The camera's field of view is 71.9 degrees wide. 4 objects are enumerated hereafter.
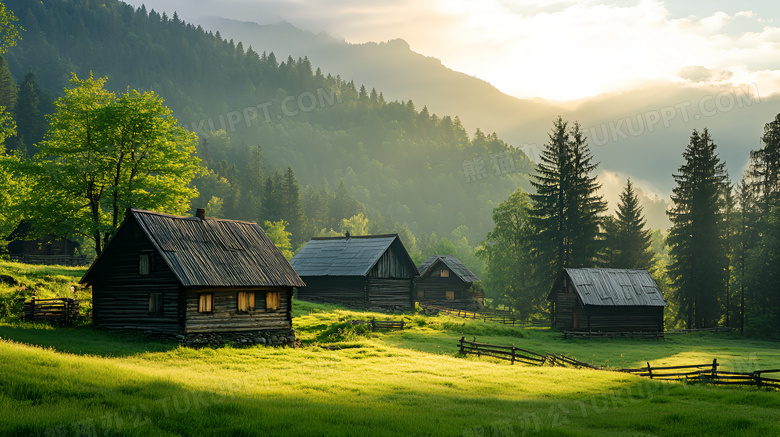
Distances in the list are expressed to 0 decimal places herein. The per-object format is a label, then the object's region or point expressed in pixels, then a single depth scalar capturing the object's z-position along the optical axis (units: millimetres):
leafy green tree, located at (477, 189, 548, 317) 66750
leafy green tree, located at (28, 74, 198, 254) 38562
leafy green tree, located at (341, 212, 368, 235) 123106
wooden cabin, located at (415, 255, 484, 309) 73938
